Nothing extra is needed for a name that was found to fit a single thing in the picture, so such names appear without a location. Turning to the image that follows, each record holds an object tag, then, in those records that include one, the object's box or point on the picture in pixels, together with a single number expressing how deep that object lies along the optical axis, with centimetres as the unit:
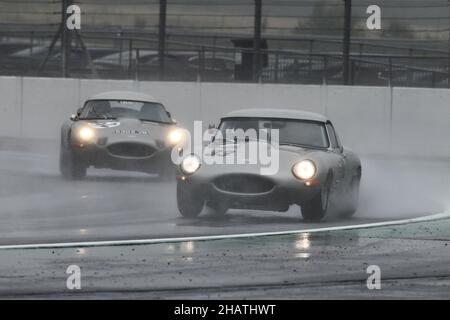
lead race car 1378
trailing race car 1847
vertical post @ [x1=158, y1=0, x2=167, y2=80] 2486
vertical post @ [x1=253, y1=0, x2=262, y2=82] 2484
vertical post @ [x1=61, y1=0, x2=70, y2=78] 2486
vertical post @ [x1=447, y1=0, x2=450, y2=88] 2478
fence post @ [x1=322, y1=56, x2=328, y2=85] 2461
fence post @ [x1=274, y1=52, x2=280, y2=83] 2532
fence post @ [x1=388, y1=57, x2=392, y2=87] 2428
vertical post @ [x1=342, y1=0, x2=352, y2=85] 2384
